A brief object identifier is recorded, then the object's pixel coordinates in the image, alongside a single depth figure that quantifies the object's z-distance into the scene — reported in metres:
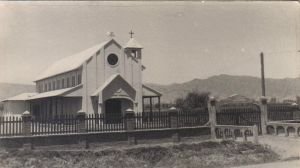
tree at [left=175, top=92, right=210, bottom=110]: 33.44
